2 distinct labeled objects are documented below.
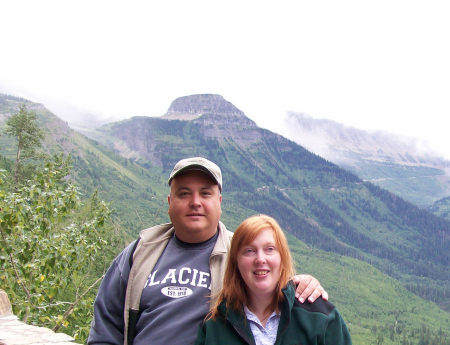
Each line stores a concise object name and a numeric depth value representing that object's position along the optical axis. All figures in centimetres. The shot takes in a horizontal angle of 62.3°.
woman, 321
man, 368
